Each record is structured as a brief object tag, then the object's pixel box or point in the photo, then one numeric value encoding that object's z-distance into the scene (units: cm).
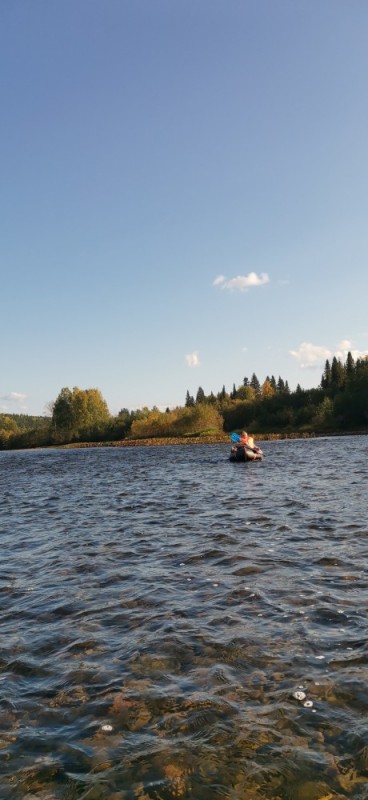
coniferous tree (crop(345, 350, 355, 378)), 15527
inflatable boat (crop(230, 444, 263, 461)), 4893
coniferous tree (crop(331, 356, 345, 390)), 14764
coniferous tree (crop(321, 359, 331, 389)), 15648
